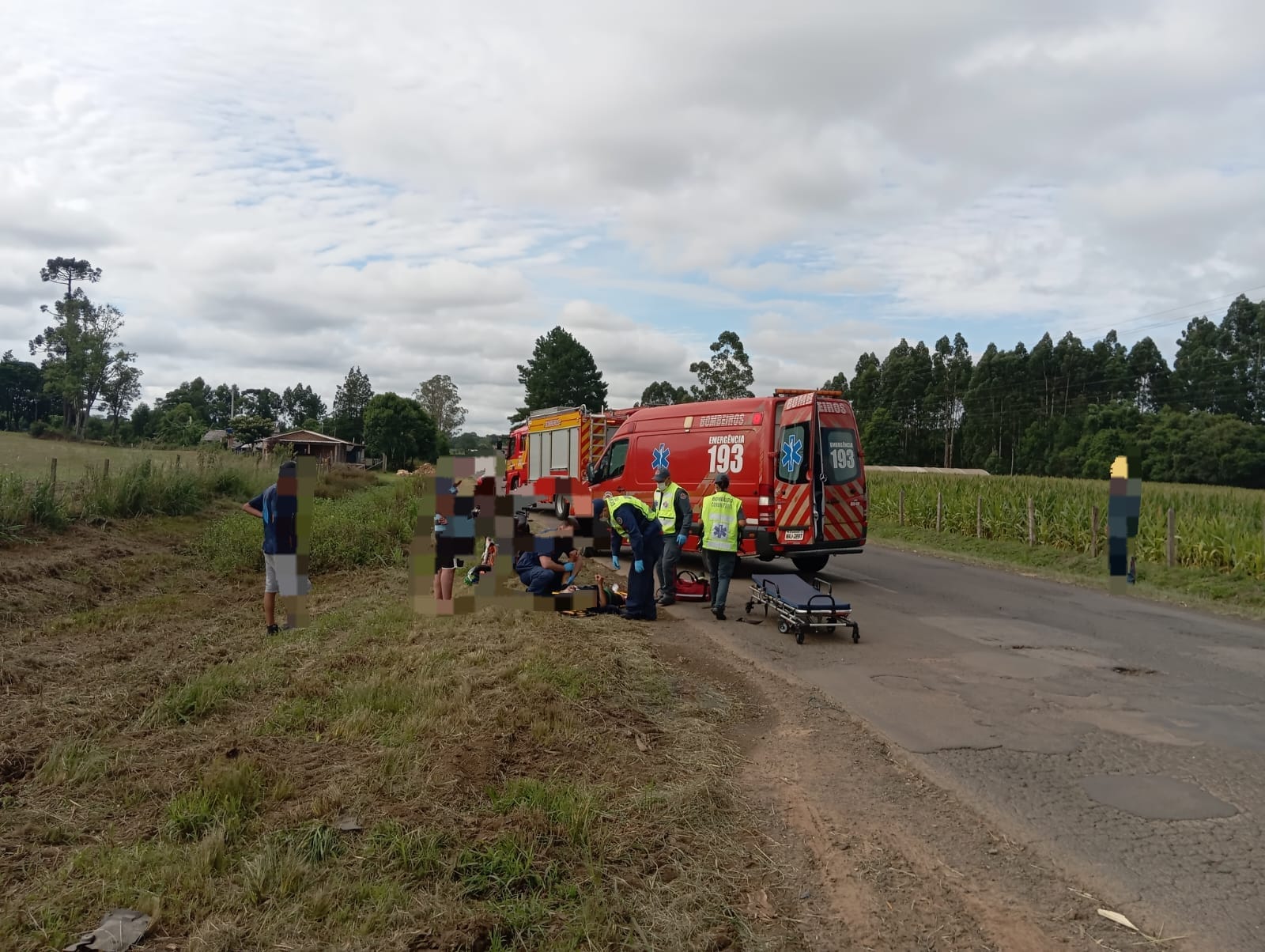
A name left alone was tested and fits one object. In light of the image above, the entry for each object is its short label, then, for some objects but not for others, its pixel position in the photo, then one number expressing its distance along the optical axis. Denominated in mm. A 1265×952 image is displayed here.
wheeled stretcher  8328
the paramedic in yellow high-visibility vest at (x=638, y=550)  9336
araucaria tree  62809
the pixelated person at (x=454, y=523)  8188
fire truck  19625
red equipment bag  10633
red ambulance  11992
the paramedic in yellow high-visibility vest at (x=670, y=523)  10016
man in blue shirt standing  7551
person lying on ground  9422
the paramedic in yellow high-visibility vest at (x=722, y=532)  9562
